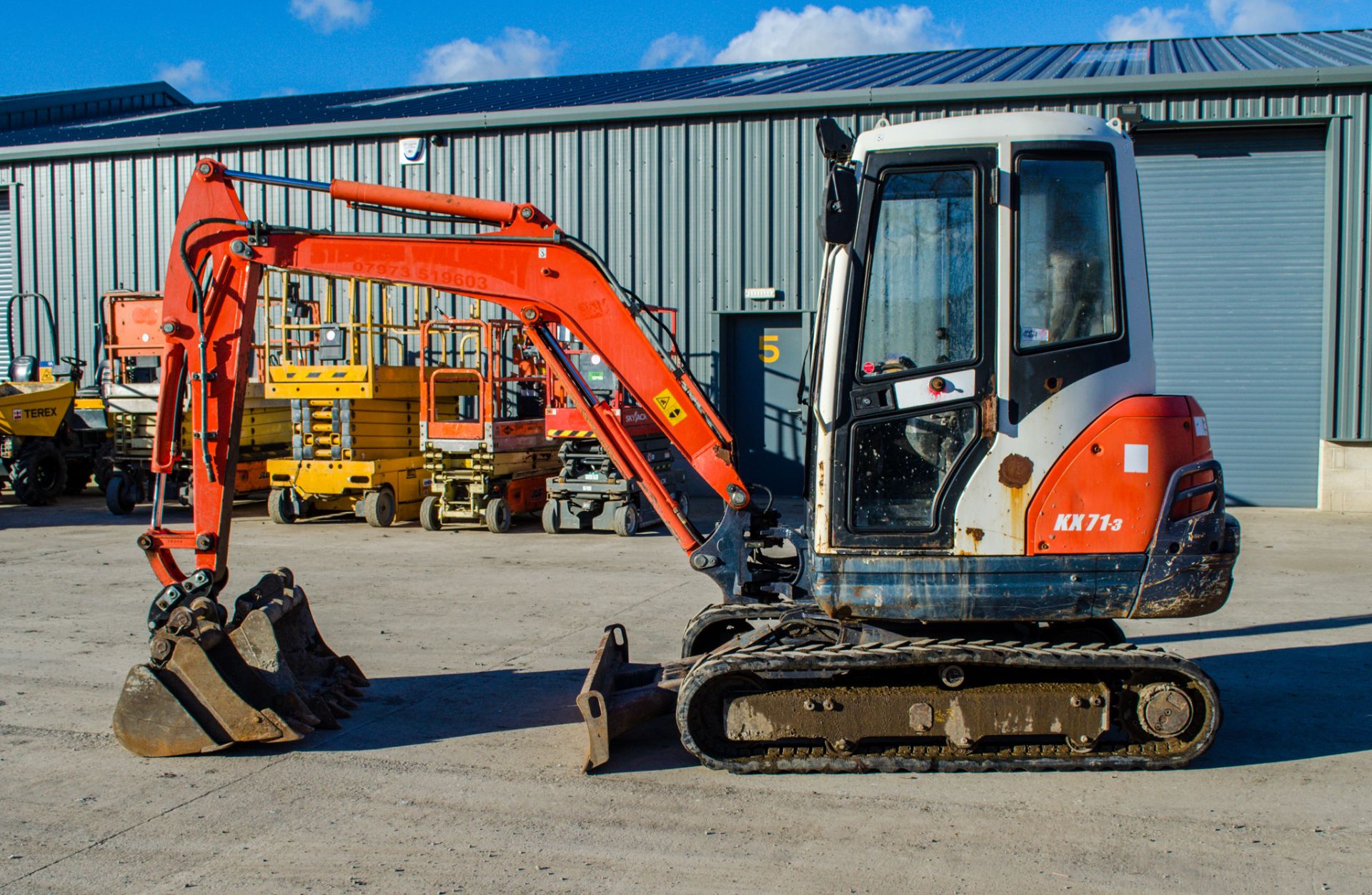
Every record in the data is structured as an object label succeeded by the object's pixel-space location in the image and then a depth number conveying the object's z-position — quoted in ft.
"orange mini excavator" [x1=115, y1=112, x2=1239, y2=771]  17.53
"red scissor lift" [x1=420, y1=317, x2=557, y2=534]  46.19
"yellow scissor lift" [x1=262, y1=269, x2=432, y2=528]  47.55
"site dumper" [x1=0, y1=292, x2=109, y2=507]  56.29
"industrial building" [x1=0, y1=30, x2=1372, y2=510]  52.70
